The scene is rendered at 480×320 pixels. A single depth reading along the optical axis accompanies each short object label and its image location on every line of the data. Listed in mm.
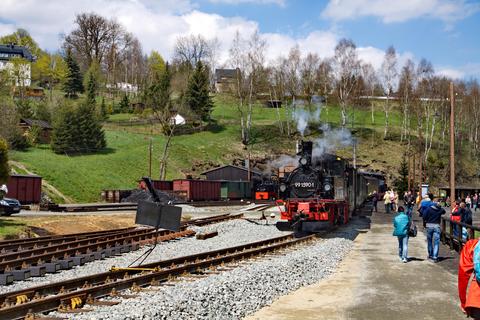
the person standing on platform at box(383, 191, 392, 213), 35219
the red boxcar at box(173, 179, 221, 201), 51406
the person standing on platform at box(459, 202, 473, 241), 18172
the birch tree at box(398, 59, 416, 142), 74250
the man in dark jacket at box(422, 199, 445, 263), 14828
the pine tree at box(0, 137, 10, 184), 24469
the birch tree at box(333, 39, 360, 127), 68812
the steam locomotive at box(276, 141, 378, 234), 20644
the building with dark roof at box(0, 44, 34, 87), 80125
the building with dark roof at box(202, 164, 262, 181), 62969
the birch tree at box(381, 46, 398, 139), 74125
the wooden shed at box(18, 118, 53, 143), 61438
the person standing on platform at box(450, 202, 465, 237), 18277
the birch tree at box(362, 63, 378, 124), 80562
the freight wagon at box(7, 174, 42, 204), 38406
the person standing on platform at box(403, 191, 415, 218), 27038
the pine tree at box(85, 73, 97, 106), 83688
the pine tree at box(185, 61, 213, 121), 80938
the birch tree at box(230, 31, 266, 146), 75000
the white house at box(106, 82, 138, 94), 109094
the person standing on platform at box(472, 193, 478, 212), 44869
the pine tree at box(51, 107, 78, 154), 58844
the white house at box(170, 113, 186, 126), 79425
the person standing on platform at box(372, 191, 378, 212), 38784
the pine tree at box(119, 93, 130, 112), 91312
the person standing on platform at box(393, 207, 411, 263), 14617
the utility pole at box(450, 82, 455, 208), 24386
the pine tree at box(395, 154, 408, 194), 60094
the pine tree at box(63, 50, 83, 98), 93312
